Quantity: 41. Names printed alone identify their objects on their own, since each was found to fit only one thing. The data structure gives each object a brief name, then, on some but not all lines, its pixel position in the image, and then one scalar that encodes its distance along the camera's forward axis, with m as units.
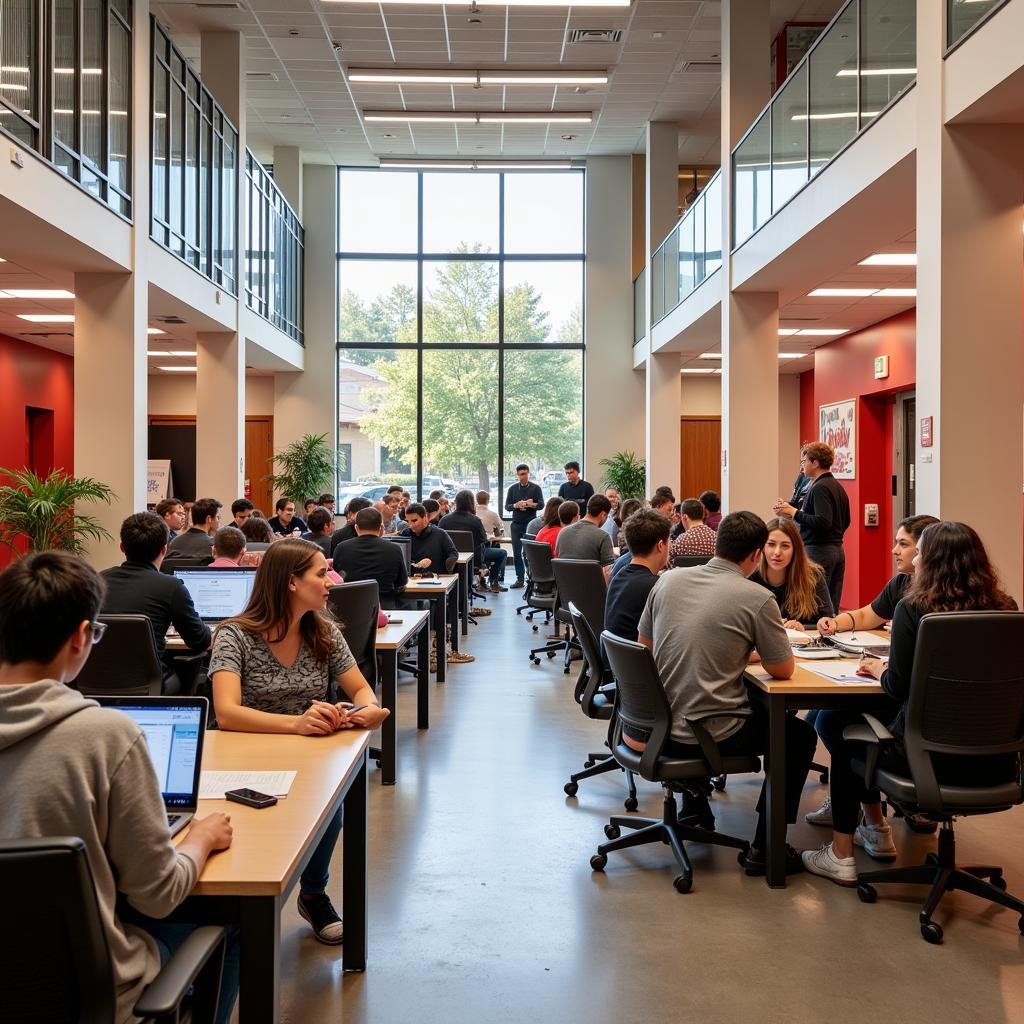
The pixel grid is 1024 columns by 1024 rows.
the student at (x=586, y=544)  7.45
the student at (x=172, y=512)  7.16
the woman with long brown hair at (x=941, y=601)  3.15
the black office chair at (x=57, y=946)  1.38
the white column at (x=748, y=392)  9.21
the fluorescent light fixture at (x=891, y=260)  7.84
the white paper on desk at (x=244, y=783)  2.24
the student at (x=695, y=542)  5.74
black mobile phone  2.15
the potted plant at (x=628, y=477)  14.87
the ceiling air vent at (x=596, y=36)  10.73
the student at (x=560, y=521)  8.79
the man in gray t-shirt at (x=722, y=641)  3.49
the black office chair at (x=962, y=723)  3.01
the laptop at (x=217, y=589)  5.05
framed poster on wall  10.98
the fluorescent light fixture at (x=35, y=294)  9.35
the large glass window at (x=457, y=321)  16.17
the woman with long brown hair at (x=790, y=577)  4.59
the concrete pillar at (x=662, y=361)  13.48
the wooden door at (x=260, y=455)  16.20
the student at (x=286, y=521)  10.35
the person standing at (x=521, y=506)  13.42
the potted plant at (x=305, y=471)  15.01
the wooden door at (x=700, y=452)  16.53
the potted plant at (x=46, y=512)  6.95
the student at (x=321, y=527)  7.29
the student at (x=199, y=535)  6.38
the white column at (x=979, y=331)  4.94
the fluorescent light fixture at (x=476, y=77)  11.66
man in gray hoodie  1.49
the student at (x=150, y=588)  4.10
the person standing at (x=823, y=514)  6.68
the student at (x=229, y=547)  5.29
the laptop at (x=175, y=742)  1.96
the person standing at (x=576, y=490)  12.68
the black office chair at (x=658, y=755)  3.47
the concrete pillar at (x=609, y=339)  15.91
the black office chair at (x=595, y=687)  4.35
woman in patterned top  2.94
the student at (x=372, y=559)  6.49
